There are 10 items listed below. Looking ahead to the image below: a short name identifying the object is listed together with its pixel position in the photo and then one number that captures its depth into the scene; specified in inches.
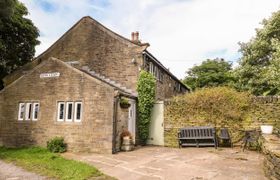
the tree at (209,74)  1185.8
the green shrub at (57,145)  396.5
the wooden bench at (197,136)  436.3
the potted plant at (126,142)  405.8
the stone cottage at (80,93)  398.4
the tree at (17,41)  686.9
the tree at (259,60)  661.0
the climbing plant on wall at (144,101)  488.6
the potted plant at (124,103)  416.3
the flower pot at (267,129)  360.7
